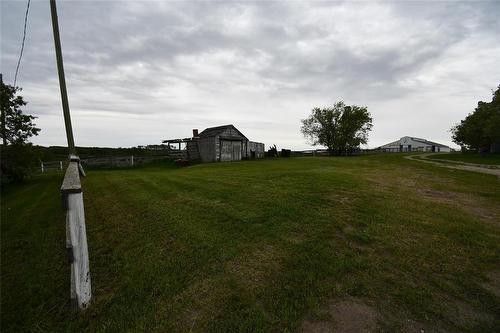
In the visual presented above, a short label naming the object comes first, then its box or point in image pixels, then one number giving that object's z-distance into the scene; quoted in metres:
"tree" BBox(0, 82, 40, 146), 16.39
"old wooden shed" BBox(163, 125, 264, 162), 28.62
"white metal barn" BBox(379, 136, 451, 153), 91.83
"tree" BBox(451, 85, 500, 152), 25.62
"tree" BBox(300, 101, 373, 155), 47.72
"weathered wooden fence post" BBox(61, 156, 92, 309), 2.67
